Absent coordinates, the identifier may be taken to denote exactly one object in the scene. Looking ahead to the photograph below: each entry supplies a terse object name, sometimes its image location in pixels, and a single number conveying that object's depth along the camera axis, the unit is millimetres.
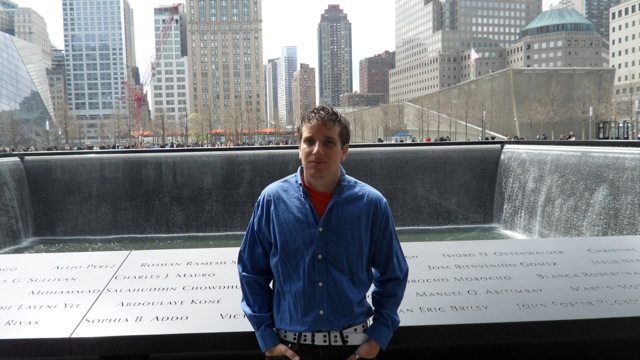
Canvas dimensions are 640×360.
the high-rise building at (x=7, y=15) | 136250
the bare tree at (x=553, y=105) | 43094
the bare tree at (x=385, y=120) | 60656
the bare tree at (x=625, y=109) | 43731
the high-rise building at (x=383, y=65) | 198750
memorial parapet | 2811
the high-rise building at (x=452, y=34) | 120062
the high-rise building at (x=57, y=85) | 150750
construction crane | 147625
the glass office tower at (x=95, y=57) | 157125
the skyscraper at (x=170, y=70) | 144750
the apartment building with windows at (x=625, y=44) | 78875
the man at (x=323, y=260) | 2207
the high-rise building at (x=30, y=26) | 144675
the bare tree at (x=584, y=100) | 43656
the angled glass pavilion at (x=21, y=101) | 57531
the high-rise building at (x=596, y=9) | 171875
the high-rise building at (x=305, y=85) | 171650
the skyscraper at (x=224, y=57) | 123875
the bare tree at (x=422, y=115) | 53697
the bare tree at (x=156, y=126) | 63612
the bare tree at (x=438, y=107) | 52141
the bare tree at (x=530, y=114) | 42750
